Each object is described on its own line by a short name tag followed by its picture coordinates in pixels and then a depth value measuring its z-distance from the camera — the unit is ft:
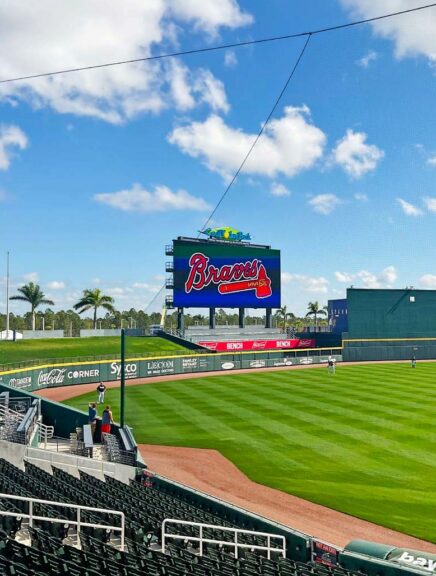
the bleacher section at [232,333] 248.11
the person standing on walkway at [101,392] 110.63
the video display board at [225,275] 227.81
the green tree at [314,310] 484.74
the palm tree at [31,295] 295.01
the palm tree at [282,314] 565.90
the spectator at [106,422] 71.41
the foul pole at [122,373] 72.10
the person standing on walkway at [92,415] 71.58
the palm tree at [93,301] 314.35
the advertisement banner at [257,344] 237.04
